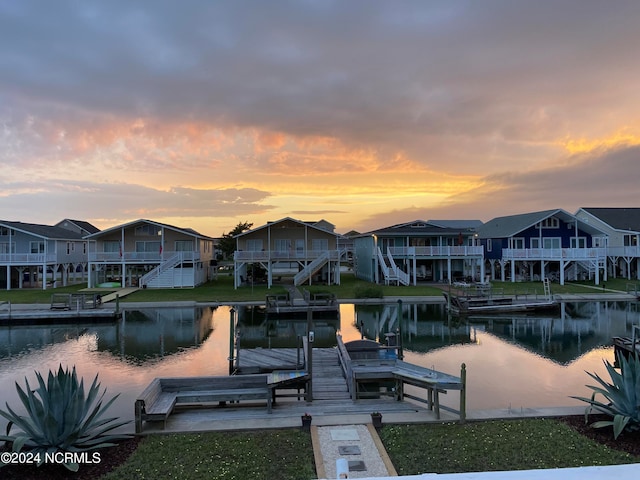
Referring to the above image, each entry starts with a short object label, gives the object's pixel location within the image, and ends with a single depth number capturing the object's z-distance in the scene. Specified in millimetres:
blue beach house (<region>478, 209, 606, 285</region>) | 45594
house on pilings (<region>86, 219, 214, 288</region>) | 43969
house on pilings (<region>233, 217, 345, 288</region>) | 44031
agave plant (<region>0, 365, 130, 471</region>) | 8508
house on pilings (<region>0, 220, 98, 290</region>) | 44031
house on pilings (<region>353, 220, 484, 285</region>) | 45312
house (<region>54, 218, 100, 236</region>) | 70625
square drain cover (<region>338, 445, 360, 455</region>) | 8977
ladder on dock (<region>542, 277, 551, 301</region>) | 32669
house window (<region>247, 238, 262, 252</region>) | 47312
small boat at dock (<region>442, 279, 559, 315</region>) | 30453
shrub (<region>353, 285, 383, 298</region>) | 34938
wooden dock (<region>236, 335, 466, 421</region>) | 11961
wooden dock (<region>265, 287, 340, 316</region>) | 29812
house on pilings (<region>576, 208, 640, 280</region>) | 48875
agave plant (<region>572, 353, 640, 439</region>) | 9398
